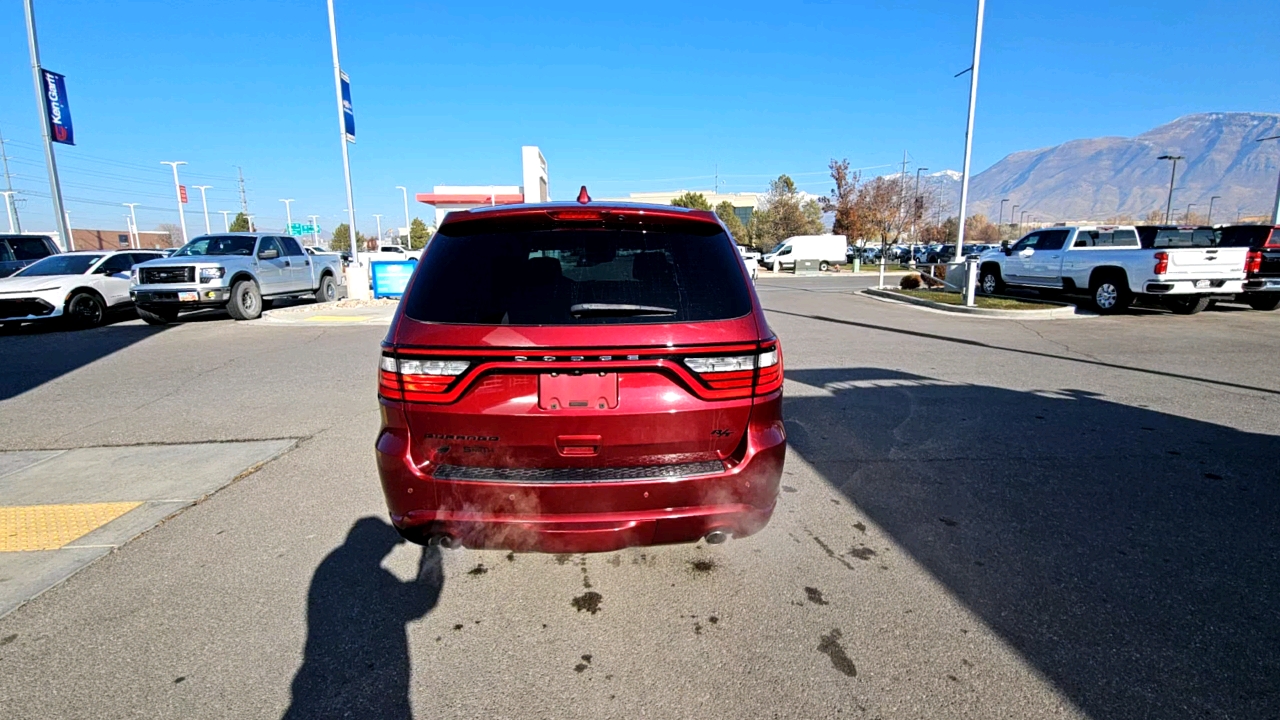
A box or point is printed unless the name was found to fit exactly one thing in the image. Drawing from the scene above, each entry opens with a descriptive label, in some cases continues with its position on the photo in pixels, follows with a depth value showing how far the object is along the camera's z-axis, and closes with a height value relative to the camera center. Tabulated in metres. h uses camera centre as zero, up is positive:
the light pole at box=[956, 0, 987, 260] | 16.95 +4.52
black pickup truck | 12.82 -0.07
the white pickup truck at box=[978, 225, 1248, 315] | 12.17 -0.32
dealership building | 46.97 +5.61
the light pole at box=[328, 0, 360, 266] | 17.11 +4.36
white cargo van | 38.84 +0.36
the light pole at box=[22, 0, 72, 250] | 15.65 +3.99
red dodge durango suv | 2.37 -0.61
